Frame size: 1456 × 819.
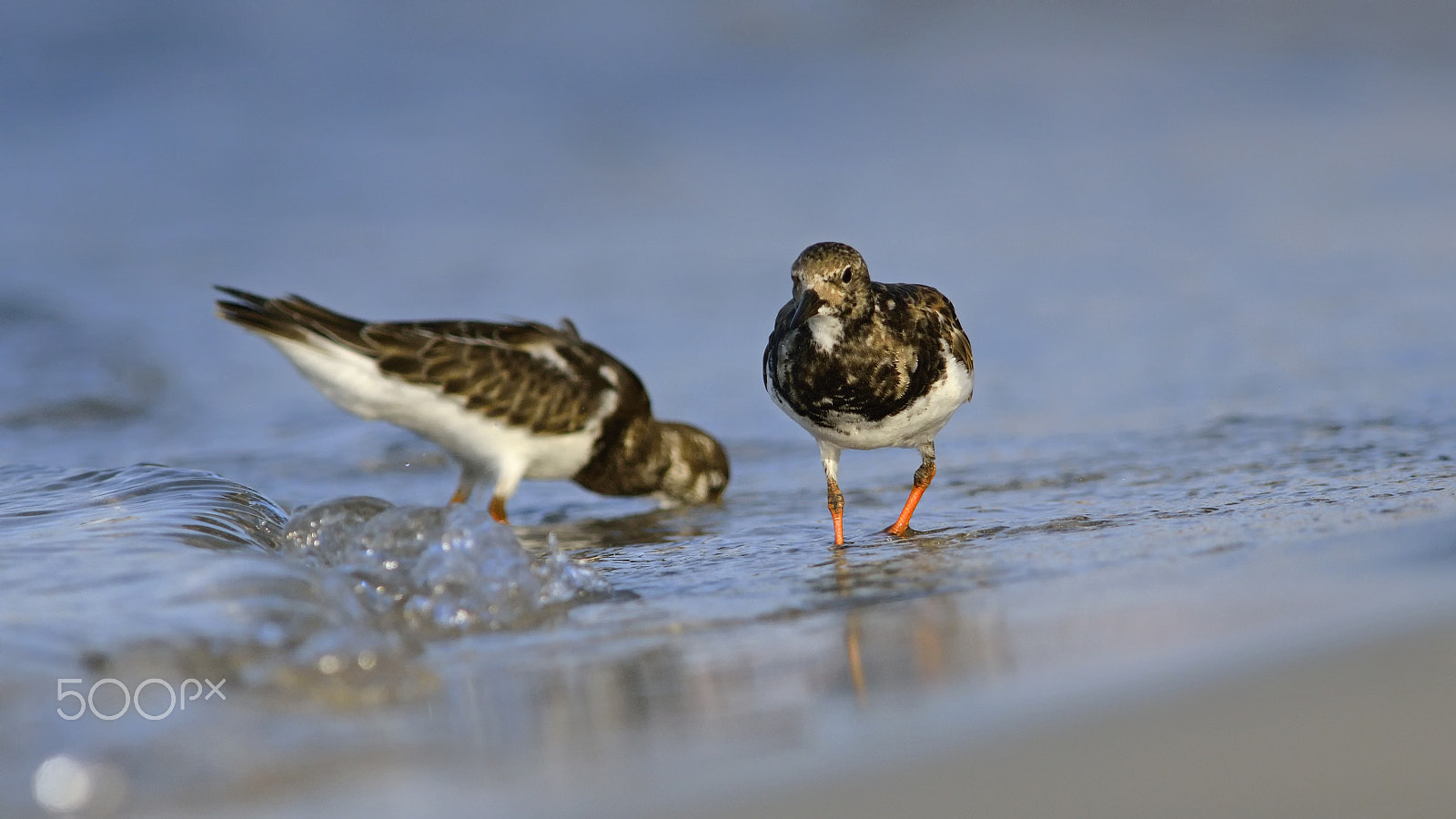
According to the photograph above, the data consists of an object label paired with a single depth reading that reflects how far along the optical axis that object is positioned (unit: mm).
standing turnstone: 7676
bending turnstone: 8672
